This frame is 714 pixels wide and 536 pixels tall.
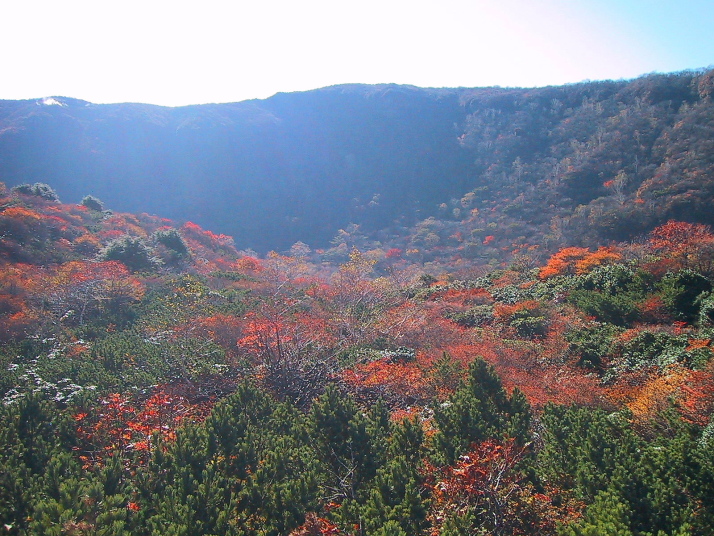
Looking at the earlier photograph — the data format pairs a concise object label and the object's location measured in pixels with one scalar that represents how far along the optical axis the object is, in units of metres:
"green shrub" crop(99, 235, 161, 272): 25.44
